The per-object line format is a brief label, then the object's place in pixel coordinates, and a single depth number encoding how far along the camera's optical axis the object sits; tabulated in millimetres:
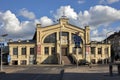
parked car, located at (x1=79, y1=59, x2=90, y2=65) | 41899
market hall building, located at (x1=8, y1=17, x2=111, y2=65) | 44529
